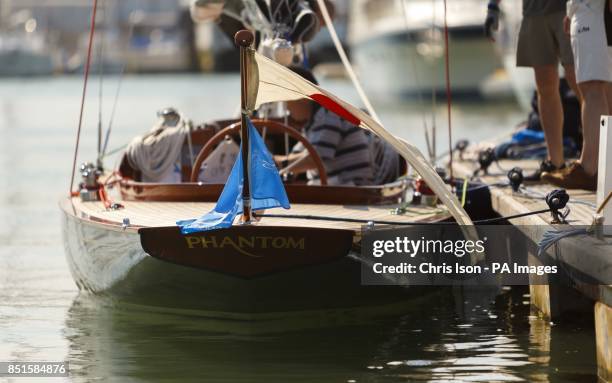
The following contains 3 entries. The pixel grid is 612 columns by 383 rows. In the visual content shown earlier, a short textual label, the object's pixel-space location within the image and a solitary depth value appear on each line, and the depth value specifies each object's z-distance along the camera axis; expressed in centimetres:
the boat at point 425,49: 7506
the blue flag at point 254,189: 1508
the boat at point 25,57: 16200
